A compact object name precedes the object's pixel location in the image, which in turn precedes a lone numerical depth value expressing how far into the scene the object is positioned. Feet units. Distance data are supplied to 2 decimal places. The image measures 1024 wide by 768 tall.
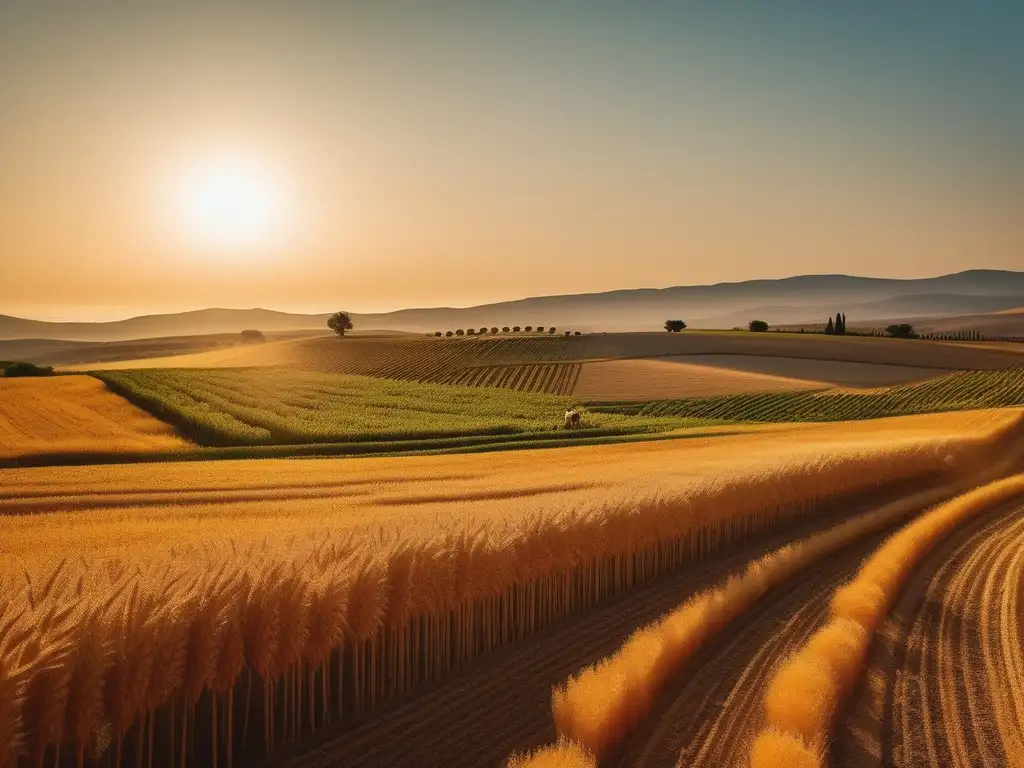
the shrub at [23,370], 165.58
